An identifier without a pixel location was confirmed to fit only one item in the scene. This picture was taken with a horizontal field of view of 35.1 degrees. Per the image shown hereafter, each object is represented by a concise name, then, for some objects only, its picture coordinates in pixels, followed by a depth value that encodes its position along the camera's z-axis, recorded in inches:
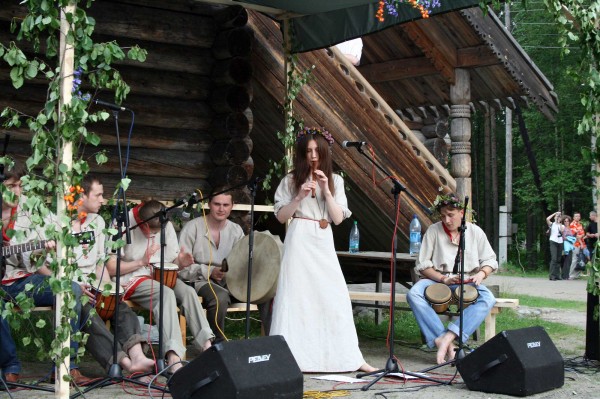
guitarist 255.3
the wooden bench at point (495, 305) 332.8
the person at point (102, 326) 266.8
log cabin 398.0
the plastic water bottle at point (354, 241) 415.5
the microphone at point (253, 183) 270.1
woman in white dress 292.5
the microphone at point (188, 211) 351.2
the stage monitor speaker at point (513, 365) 254.4
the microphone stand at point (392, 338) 275.1
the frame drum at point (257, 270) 313.3
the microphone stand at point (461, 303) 287.4
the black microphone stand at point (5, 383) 228.7
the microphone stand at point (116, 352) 244.1
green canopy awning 341.1
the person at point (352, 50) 462.0
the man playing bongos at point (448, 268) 319.6
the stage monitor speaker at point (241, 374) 213.9
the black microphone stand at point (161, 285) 260.5
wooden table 380.2
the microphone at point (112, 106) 225.6
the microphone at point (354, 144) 274.3
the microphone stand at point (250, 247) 270.2
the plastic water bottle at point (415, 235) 399.5
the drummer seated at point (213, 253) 319.3
